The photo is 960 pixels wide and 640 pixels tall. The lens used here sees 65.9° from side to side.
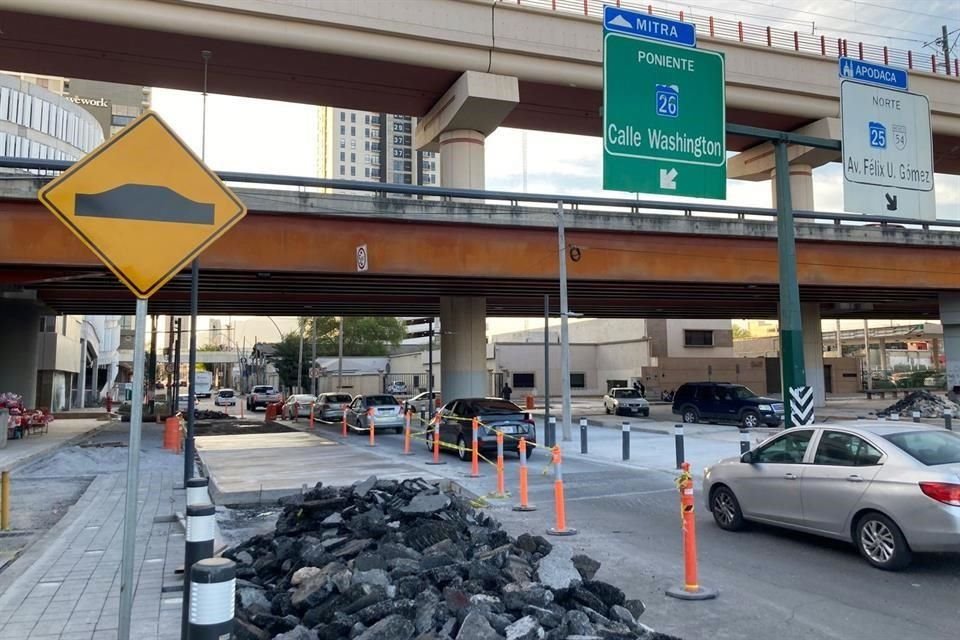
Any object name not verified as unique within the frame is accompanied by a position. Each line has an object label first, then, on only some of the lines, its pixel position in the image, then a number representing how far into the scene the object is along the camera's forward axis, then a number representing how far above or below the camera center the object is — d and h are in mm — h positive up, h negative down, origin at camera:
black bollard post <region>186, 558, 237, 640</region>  3445 -1032
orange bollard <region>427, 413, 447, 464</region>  17031 -1455
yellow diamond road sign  4043 +1006
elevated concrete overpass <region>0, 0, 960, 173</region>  24828 +11755
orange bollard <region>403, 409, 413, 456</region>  19534 -1634
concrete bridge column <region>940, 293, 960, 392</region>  30719 +1748
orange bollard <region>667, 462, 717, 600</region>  6645 -1688
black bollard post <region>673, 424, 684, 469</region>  15305 -1350
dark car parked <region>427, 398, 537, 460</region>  17344 -1076
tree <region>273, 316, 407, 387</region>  75188 +4307
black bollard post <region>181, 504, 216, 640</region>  4582 -928
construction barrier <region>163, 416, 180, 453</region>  21750 -1535
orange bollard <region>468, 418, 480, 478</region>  14539 -1647
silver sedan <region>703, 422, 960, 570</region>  7062 -1172
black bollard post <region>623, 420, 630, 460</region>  17406 -1511
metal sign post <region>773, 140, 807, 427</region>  13250 +1479
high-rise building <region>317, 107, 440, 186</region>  142875 +45537
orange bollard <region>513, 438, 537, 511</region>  10983 -1610
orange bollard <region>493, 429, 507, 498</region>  12227 -1708
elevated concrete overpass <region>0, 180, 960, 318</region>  19406 +3619
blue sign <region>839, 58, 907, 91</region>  14594 +6062
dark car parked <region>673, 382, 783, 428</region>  27391 -1080
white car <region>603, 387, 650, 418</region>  34500 -1172
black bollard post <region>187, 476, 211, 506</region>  5785 -856
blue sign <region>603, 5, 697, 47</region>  12906 +6260
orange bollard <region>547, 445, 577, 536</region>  9435 -1708
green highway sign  12727 +4553
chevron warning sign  13109 -493
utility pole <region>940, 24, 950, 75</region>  42547 +19423
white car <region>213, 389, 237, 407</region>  61625 -1449
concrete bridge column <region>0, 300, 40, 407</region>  31406 +1580
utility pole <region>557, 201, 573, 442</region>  21422 +1364
